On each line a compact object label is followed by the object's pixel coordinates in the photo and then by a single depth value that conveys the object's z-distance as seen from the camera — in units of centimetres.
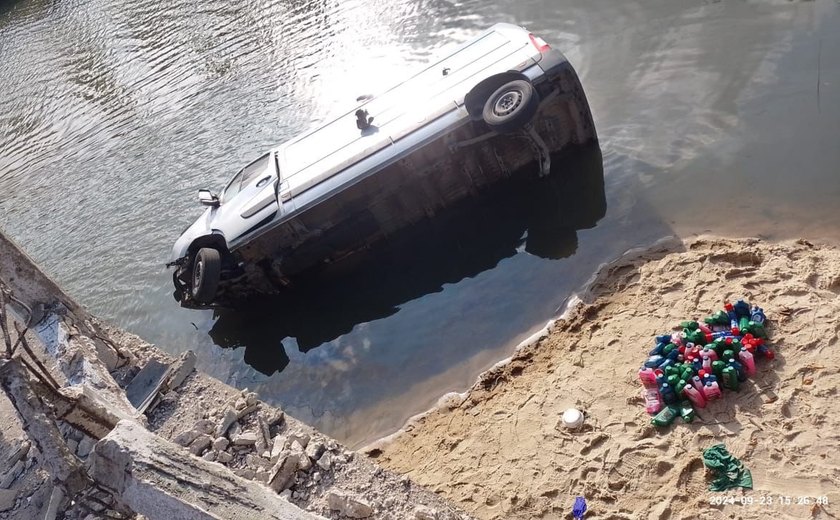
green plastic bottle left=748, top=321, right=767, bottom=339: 707
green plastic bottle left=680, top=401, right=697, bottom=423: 664
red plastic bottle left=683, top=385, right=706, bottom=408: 669
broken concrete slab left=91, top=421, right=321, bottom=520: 423
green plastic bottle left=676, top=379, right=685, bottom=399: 677
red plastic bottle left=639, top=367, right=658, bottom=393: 707
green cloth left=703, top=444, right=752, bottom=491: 604
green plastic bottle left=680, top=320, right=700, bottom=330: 736
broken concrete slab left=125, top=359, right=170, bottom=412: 816
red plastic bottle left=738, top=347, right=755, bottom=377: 675
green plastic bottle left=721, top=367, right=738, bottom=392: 663
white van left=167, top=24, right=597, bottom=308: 945
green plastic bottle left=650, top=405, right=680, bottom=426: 672
